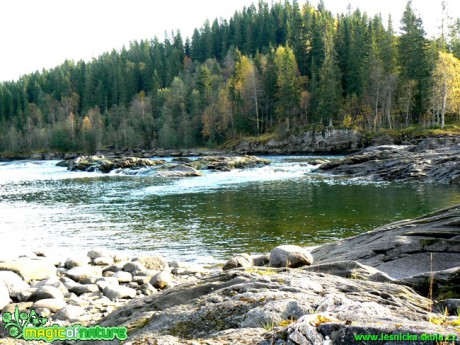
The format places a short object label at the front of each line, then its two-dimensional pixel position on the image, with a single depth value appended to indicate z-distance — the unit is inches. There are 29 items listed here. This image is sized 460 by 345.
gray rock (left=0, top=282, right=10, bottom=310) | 358.6
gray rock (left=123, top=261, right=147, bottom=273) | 521.1
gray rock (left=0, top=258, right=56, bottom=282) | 482.6
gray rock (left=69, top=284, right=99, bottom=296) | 422.9
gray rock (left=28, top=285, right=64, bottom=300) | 383.2
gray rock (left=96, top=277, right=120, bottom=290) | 430.9
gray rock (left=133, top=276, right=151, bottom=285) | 467.5
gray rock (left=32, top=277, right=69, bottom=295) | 422.0
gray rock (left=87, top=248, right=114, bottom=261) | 616.1
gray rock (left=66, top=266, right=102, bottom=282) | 484.7
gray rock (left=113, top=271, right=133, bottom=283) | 470.6
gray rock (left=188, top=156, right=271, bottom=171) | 2325.3
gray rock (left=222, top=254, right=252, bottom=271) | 441.1
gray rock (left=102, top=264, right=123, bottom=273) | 526.2
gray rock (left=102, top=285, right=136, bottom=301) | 402.6
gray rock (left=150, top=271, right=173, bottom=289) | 447.2
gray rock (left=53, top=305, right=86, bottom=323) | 331.9
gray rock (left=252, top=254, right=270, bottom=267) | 472.4
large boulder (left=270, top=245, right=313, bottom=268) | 379.0
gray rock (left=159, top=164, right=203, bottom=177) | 2073.1
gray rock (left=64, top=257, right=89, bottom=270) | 553.0
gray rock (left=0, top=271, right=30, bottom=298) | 388.4
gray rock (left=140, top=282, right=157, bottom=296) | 422.6
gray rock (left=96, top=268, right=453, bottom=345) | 138.0
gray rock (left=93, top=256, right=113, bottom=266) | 576.4
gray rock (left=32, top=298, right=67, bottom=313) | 357.4
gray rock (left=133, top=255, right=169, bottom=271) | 547.8
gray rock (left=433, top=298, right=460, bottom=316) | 203.6
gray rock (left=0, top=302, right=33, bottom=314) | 355.3
